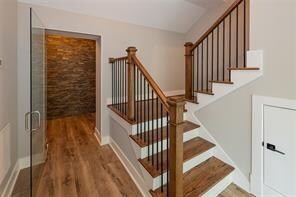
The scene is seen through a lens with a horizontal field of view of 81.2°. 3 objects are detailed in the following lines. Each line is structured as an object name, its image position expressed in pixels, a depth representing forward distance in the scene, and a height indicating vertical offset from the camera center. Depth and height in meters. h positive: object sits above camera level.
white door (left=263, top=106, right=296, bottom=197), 1.78 -0.61
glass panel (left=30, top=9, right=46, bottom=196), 2.11 -0.03
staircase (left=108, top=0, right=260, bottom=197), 1.61 -0.50
